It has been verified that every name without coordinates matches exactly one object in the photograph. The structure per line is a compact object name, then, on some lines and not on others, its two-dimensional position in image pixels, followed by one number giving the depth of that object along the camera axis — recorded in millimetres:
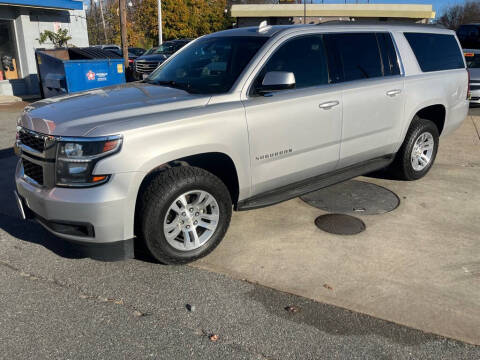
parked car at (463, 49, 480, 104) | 11922
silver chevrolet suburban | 3104
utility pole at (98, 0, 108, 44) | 41941
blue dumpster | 10344
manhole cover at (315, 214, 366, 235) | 4301
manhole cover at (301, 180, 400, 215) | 4855
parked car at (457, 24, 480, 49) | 17797
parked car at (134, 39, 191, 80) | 15609
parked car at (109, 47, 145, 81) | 14222
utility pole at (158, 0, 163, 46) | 26944
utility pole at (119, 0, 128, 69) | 14789
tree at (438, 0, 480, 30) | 54809
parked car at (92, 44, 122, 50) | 24681
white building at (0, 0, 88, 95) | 15195
